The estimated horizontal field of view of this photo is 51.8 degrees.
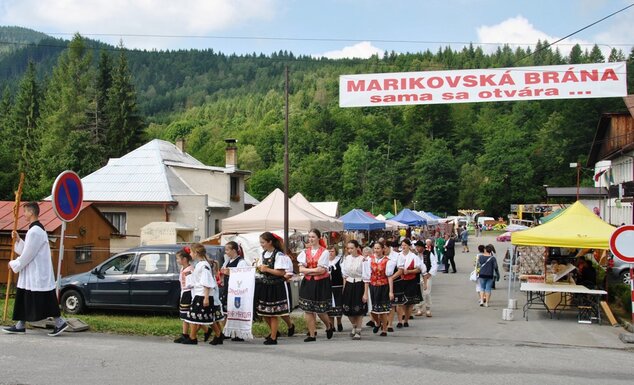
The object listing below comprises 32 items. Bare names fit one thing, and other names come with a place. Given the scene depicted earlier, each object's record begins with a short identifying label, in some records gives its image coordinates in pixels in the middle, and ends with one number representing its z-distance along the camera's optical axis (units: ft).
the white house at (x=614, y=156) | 148.77
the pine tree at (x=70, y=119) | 216.74
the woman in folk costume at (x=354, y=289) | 38.50
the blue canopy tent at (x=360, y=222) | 107.65
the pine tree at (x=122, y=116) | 243.81
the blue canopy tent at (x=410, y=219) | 140.77
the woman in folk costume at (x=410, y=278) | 45.57
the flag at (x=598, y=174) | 170.34
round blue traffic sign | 34.53
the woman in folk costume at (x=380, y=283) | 39.60
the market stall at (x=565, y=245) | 49.01
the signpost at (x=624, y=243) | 38.81
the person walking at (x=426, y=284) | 51.70
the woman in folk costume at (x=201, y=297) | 32.83
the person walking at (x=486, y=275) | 57.16
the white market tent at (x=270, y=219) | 72.02
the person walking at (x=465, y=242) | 156.22
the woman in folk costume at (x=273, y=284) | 34.24
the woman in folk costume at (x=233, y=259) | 36.19
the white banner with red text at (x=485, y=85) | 42.09
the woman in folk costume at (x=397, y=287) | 41.57
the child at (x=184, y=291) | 33.42
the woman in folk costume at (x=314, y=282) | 35.47
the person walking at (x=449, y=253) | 97.81
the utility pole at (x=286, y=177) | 66.53
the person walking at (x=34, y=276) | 32.42
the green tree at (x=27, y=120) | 273.54
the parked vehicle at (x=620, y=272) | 74.90
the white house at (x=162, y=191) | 107.96
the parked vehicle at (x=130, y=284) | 46.21
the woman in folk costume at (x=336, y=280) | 40.73
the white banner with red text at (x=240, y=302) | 35.37
